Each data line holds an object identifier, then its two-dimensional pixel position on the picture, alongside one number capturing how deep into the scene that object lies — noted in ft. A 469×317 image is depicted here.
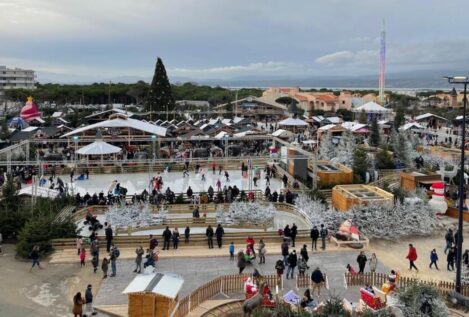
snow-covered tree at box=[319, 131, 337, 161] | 103.77
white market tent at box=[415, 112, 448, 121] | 195.17
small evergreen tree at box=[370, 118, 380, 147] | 126.65
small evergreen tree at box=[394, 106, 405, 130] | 177.25
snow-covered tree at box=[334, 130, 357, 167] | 94.22
